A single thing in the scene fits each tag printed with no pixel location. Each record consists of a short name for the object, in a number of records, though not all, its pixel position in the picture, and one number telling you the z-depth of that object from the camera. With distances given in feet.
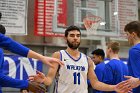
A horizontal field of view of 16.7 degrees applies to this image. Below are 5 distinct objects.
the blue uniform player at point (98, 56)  29.89
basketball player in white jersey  20.06
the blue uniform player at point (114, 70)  24.92
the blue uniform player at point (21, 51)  12.02
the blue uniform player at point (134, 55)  15.83
